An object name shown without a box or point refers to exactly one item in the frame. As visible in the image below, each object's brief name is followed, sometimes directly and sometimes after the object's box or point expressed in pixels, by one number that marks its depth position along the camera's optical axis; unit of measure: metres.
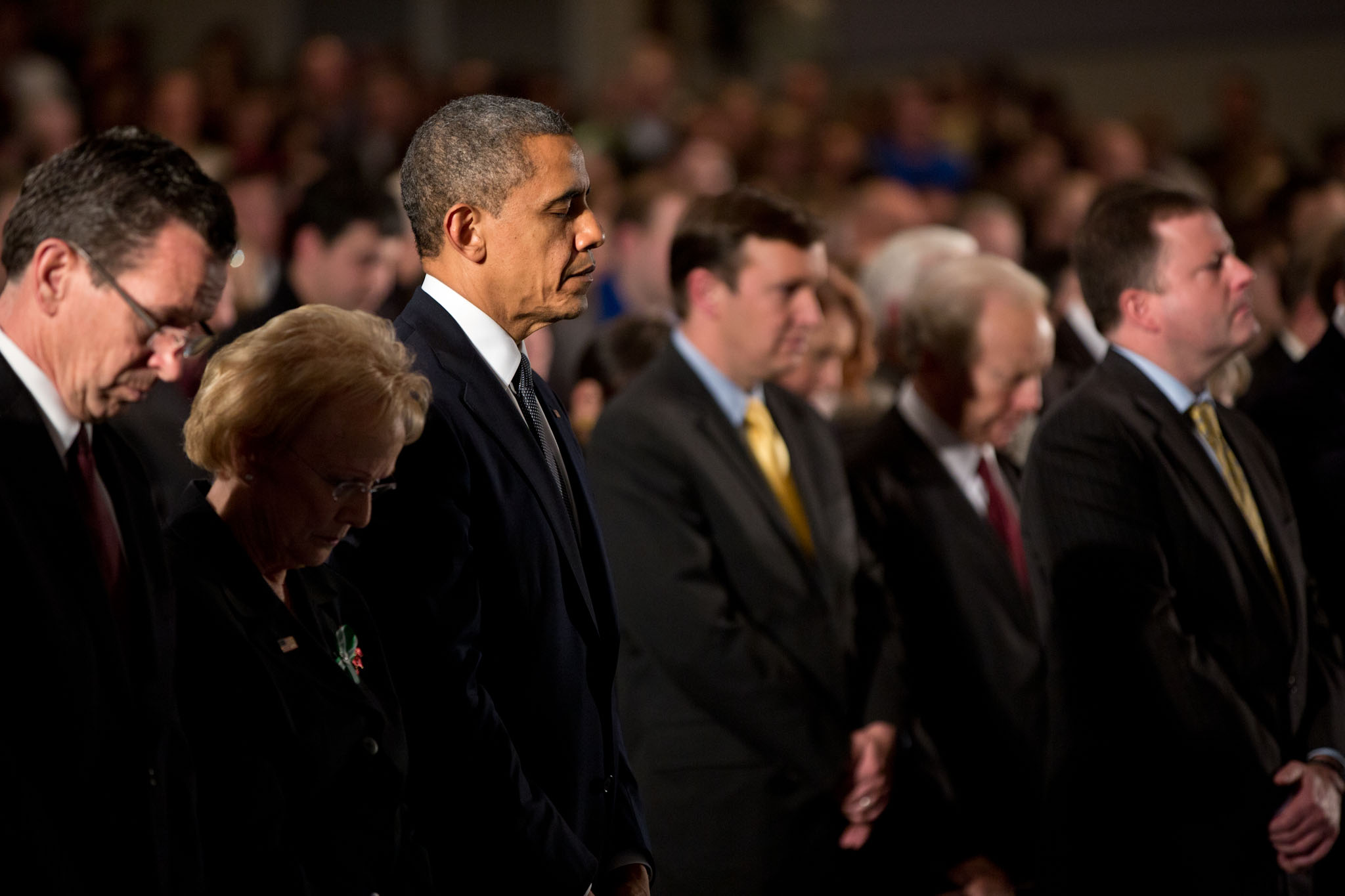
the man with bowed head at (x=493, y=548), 8.99
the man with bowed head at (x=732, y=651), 9.62
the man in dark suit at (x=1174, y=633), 9.59
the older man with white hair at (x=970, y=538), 9.86
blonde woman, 8.86
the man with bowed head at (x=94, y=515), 8.69
